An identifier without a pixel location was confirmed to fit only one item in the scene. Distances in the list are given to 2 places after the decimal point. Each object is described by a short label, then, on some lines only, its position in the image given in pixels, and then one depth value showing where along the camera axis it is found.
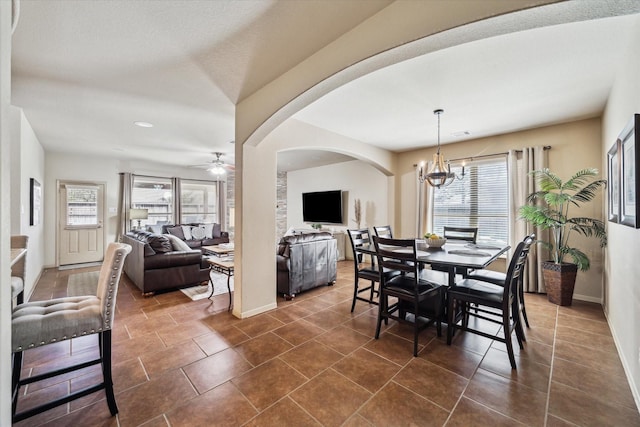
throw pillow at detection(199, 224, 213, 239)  7.19
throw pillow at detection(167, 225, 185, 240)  6.67
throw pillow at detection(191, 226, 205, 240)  6.94
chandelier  3.11
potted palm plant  3.38
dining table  2.35
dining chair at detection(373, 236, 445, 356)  2.38
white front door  5.96
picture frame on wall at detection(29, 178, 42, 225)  4.03
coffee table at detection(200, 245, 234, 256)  4.35
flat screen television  6.98
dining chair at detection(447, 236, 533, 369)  2.17
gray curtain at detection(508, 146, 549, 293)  3.96
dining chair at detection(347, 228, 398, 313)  3.15
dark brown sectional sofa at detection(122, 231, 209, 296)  3.86
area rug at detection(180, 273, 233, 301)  3.89
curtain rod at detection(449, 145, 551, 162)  3.97
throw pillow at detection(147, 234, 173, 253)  3.93
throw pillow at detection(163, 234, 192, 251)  4.23
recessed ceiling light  3.93
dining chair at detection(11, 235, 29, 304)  2.02
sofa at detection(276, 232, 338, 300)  3.73
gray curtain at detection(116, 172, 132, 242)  6.61
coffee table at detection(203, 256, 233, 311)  3.45
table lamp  6.45
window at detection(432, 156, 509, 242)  4.49
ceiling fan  6.02
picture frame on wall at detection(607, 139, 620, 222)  2.21
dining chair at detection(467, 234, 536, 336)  2.66
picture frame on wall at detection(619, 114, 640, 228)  1.68
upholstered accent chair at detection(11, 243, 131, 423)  1.49
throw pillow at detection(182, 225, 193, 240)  6.82
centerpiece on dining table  3.14
